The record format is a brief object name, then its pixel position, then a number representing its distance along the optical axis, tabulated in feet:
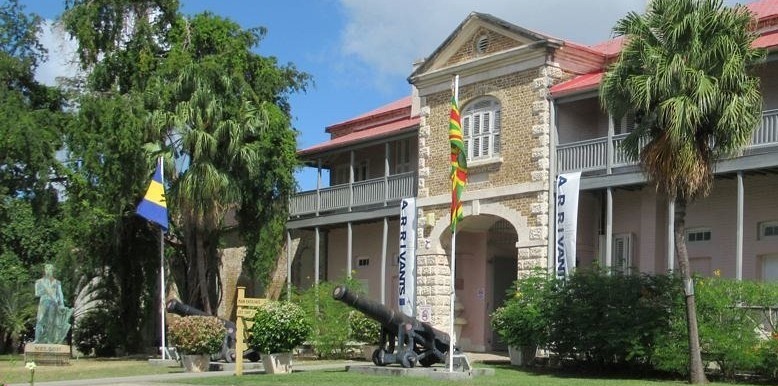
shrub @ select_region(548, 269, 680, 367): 65.16
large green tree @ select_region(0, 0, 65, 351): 97.86
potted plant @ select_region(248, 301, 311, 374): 66.33
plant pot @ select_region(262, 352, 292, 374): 67.00
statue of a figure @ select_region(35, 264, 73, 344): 86.22
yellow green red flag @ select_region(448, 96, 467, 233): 64.49
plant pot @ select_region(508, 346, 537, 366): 75.47
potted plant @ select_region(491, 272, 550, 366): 72.13
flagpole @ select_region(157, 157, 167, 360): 85.49
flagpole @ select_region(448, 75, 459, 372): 61.52
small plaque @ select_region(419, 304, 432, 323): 93.25
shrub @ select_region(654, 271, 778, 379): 61.36
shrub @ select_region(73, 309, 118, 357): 107.34
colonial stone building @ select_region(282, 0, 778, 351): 78.74
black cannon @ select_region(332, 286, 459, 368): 65.87
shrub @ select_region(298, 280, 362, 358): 88.02
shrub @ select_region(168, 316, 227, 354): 72.79
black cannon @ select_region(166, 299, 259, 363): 73.97
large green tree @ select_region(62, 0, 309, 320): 95.09
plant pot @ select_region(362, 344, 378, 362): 86.43
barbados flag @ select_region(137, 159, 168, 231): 87.51
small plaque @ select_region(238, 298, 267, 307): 66.52
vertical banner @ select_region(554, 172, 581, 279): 80.84
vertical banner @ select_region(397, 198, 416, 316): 96.95
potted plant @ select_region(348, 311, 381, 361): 88.07
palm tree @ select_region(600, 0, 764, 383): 57.93
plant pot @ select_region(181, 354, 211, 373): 73.46
